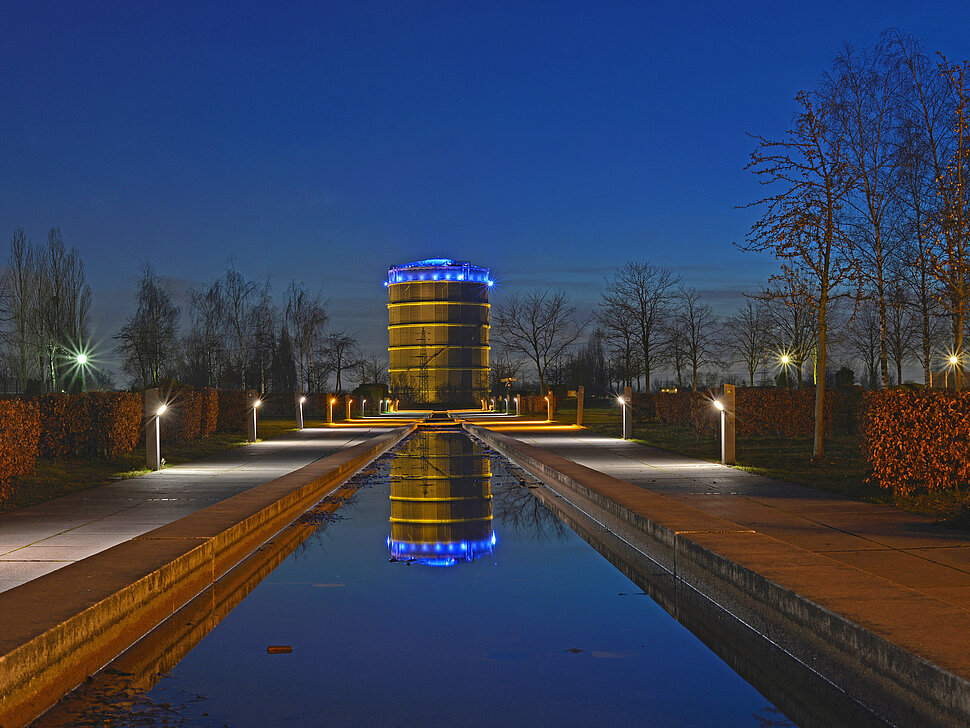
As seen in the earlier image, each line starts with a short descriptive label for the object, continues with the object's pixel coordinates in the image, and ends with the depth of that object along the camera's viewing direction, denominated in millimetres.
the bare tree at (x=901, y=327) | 30628
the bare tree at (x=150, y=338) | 59844
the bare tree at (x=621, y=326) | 53312
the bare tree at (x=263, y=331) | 67438
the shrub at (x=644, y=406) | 39375
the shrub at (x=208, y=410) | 28047
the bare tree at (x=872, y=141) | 22656
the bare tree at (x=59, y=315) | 57750
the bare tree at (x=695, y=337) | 57688
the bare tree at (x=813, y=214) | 18500
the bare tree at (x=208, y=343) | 66750
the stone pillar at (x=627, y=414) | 27906
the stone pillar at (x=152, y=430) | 17766
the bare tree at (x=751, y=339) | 55938
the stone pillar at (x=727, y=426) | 18188
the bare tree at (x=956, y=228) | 16141
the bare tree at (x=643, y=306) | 52594
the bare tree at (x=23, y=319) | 56688
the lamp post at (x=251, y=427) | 27750
